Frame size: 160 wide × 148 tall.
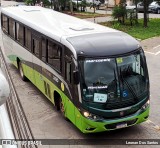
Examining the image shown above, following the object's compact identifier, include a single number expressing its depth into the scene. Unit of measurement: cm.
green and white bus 656
